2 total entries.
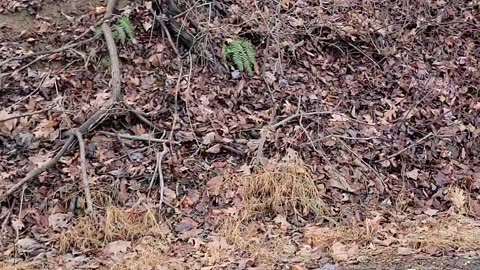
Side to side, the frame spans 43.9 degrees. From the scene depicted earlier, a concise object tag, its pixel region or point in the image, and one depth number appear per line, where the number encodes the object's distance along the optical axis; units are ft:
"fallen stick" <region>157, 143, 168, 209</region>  17.15
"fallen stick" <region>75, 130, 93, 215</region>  16.38
